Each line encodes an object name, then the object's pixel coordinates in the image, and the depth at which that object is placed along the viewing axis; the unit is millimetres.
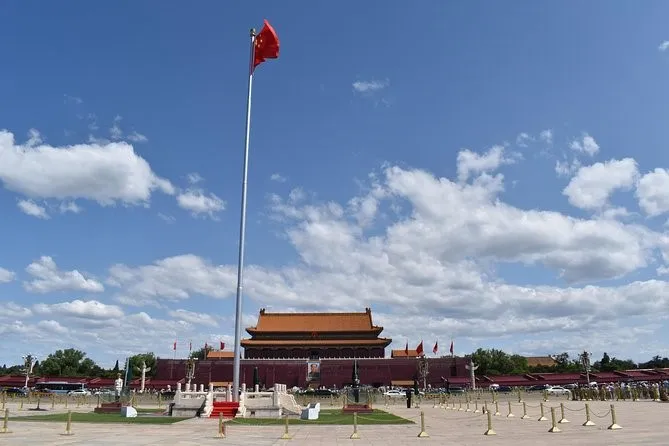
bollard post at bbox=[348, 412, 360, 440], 16438
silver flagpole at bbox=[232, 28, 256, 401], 25297
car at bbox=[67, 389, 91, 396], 55834
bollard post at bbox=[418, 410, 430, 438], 17059
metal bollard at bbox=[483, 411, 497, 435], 17406
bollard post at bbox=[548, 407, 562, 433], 17516
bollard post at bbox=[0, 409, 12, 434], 15898
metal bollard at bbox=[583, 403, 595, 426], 19047
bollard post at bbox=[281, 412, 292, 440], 16130
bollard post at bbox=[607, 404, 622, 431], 17488
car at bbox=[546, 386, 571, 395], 51231
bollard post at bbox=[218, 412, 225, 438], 16045
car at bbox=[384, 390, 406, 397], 51253
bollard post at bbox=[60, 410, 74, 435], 16281
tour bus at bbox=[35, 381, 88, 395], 63781
